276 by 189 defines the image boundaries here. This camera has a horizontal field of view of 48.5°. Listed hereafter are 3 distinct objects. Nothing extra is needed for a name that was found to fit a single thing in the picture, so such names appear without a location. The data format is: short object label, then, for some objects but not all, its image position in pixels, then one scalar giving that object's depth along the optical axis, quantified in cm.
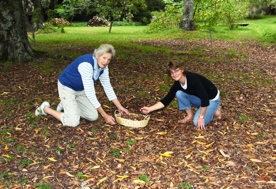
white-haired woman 385
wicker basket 413
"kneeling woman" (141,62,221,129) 393
